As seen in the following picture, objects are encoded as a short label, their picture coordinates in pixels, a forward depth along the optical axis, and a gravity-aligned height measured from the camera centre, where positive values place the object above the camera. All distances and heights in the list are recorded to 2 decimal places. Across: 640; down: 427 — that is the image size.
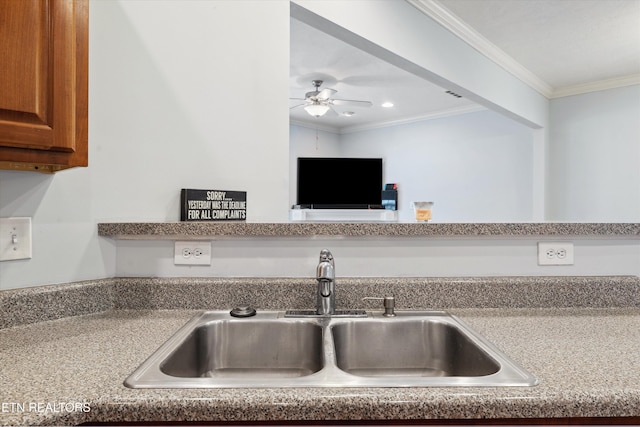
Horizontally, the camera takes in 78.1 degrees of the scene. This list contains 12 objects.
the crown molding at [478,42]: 2.75 +1.48
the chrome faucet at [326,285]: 1.10 -0.21
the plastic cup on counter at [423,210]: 1.51 +0.02
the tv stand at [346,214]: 3.42 -0.01
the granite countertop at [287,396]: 0.64 -0.31
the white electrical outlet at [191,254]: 1.25 -0.13
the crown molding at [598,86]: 4.33 +1.49
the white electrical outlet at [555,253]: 1.30 -0.13
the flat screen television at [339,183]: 3.41 +0.27
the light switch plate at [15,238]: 1.05 -0.07
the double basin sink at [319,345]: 1.07 -0.37
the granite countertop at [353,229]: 1.20 -0.05
